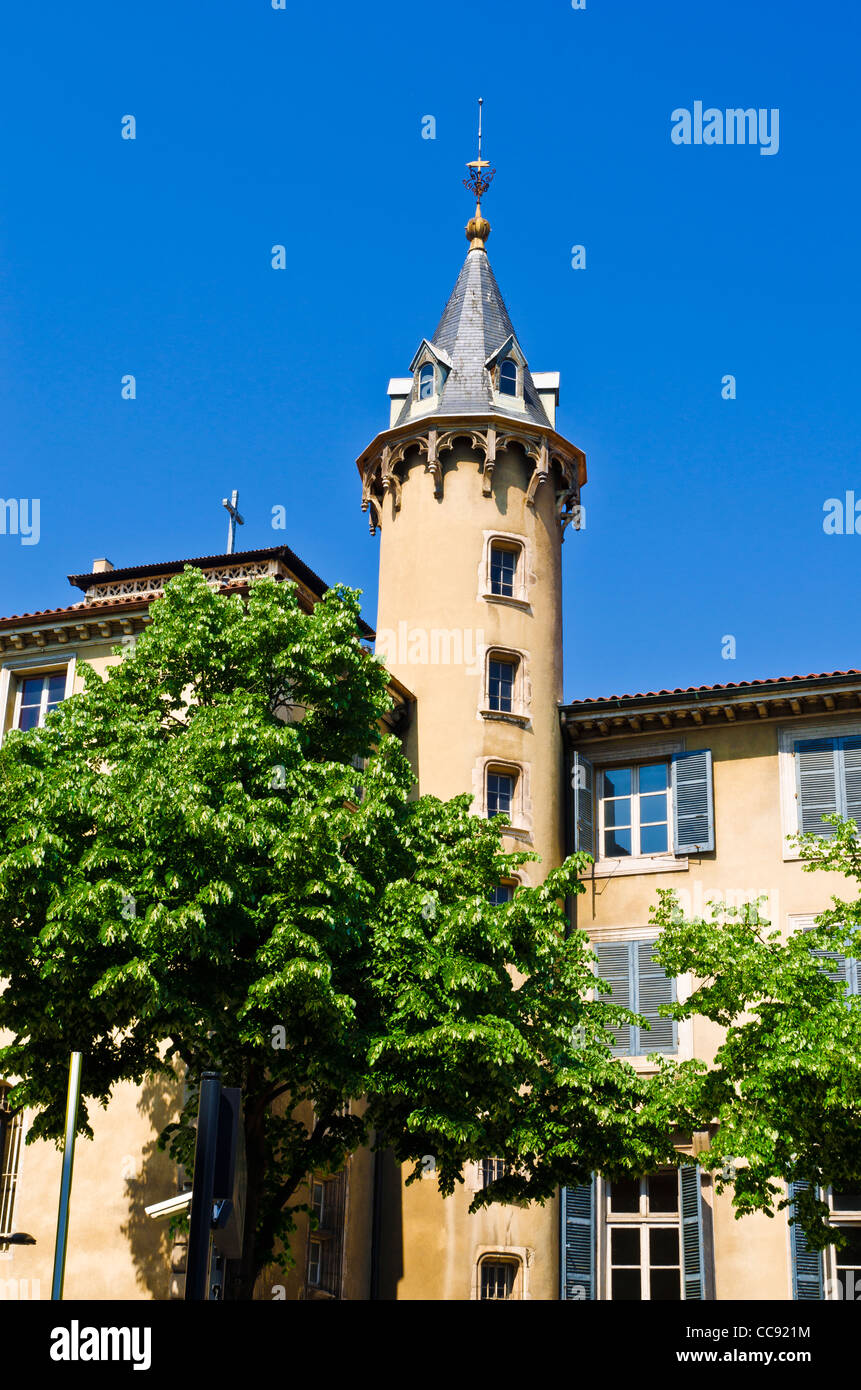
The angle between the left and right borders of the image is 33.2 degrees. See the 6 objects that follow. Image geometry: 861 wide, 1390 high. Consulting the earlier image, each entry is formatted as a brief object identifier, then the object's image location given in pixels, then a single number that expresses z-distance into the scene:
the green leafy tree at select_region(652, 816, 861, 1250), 19.58
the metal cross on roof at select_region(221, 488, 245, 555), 34.38
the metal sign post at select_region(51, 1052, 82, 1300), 14.21
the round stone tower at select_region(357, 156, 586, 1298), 31.56
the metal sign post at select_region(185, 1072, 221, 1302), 7.31
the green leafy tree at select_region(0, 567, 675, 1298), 19.16
